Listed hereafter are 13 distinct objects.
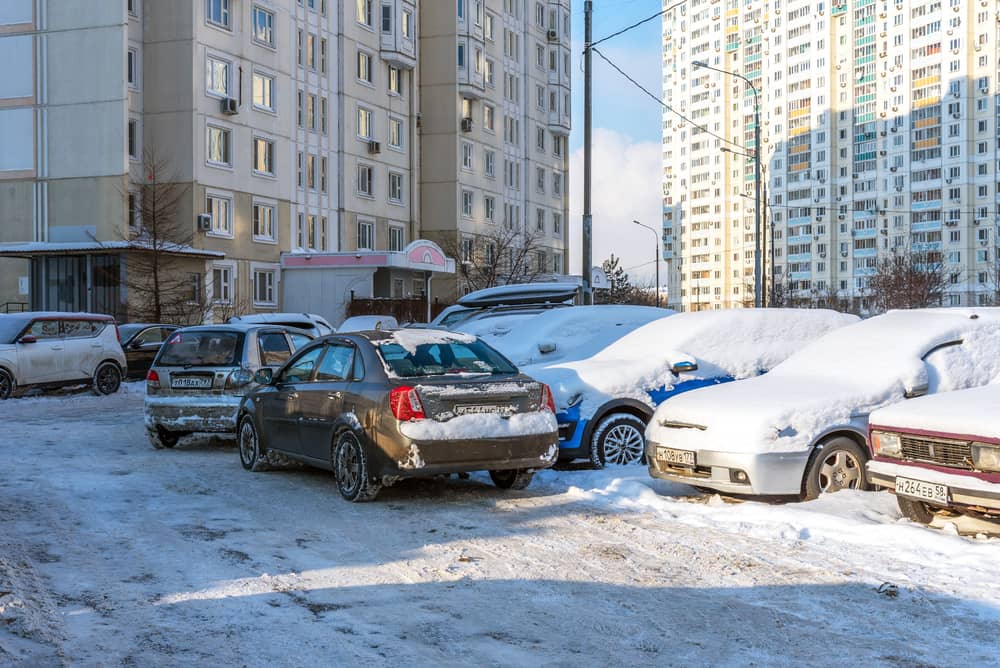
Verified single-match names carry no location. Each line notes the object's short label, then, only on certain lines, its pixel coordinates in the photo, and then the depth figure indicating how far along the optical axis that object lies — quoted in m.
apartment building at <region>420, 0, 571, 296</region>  58.91
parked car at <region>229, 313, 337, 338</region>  22.30
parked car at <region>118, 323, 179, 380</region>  27.62
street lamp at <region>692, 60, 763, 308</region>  33.69
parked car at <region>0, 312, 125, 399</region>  22.03
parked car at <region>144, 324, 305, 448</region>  13.97
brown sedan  9.21
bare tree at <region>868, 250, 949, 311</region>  64.44
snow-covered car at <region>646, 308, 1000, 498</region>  9.03
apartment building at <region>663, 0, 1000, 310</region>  115.88
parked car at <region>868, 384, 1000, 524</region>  7.47
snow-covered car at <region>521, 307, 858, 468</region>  11.37
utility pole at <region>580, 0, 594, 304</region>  23.75
